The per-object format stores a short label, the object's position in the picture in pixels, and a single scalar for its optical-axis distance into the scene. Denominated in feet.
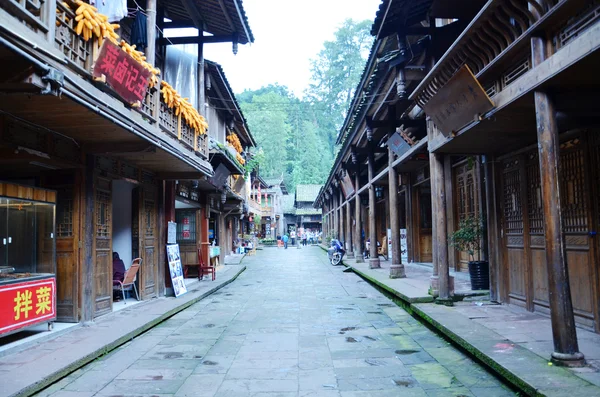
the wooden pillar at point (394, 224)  39.83
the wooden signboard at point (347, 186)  63.62
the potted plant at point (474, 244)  29.19
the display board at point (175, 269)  34.53
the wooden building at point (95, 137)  14.60
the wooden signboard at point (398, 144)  36.24
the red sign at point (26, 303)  18.33
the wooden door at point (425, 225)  53.06
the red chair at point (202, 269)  46.14
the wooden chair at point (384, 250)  62.85
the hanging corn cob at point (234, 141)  61.98
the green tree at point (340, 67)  202.08
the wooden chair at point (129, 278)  29.01
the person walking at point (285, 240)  129.01
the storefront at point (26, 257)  18.85
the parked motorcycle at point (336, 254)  66.95
